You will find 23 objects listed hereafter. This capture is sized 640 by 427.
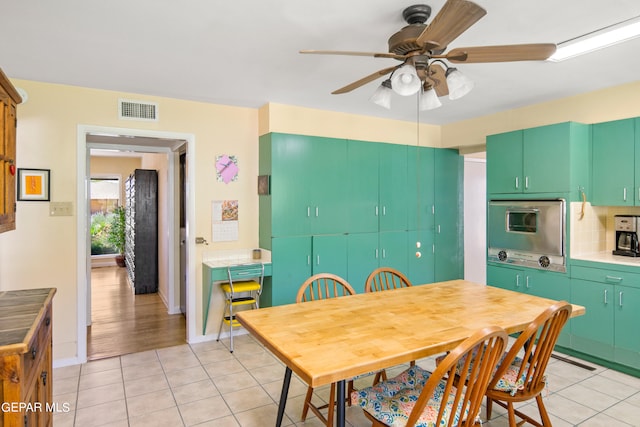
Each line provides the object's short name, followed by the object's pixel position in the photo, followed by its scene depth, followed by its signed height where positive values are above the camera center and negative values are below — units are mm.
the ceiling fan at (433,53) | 1546 +741
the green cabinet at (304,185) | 3900 +282
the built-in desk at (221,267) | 3633 -535
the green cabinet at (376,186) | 4324 +290
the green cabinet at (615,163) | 3283 +413
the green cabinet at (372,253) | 4281 -492
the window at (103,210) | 8875 +66
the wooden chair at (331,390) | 2118 -1057
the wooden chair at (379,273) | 2820 -498
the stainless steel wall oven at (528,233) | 3523 -222
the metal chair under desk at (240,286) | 3662 -737
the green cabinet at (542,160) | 3484 +486
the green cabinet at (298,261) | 3895 -528
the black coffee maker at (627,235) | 3379 -228
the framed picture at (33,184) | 3172 +243
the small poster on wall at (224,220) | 3973 -86
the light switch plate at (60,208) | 3293 +40
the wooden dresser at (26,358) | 1330 -570
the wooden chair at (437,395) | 1458 -879
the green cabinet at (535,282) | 3484 -708
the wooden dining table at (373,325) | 1525 -581
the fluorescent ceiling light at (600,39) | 2254 +1085
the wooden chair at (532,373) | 1853 -812
